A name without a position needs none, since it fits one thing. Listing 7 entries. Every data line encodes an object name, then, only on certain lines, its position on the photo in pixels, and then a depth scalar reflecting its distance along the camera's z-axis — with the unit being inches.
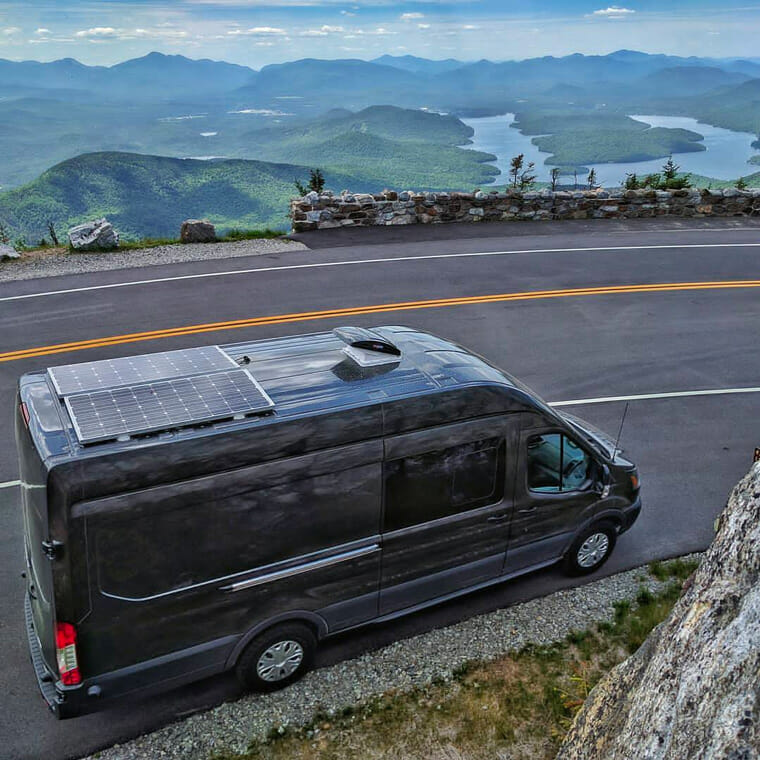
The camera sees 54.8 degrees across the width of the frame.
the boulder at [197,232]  767.7
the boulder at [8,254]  689.7
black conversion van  197.6
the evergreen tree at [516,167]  993.3
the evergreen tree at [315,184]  882.9
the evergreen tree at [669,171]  1010.7
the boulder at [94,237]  723.4
